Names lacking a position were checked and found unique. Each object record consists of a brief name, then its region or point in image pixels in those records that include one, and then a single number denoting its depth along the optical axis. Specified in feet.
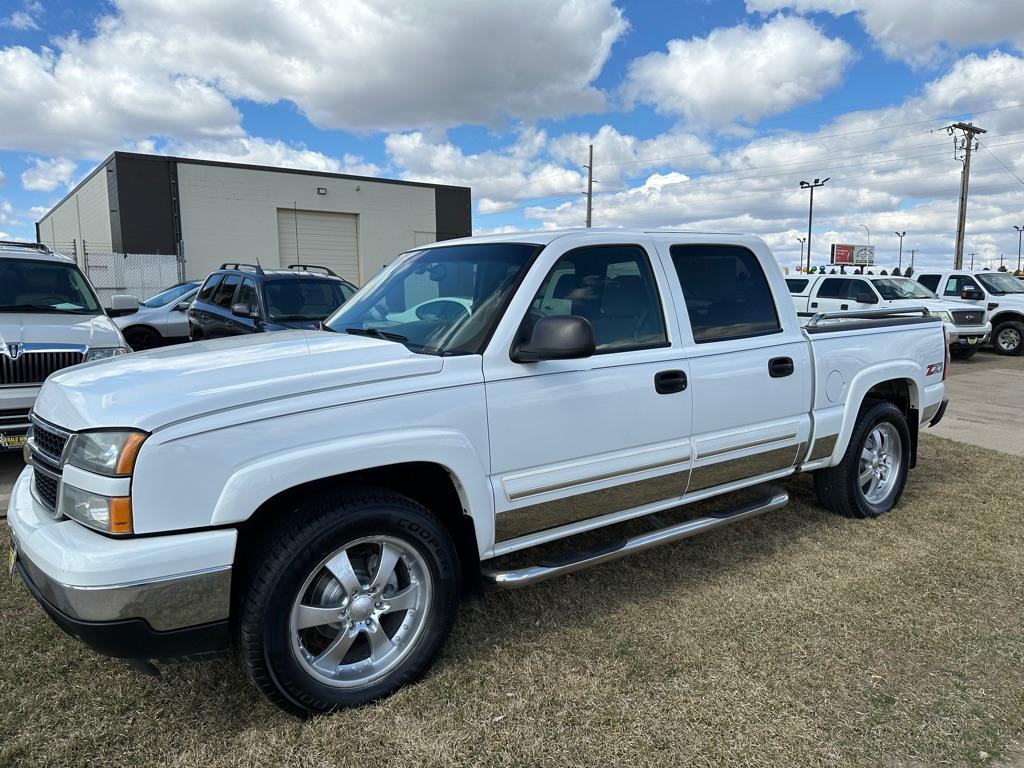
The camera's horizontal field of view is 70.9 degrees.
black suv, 28.45
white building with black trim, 89.92
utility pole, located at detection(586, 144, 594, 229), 118.01
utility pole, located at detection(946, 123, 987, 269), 93.30
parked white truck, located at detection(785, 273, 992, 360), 48.78
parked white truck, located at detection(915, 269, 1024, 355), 53.72
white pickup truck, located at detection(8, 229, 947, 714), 7.77
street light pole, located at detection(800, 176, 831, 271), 165.58
